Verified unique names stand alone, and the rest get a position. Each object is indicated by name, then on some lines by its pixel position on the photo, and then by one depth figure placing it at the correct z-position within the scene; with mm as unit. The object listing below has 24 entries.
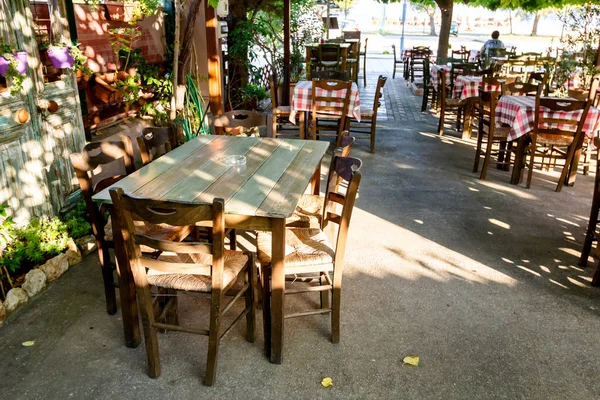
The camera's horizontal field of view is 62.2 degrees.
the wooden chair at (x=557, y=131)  4996
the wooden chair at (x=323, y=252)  2566
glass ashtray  3035
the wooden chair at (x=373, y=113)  6352
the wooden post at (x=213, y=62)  6051
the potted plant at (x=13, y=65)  3039
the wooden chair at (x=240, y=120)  4000
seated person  11389
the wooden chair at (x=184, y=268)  2082
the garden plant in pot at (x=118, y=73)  5238
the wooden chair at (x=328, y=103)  6207
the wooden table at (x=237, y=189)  2363
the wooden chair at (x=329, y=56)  10297
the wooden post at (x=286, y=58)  7797
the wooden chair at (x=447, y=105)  7070
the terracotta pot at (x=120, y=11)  5574
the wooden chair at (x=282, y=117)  6428
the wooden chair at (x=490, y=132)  5441
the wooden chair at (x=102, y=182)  2701
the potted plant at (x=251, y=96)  7922
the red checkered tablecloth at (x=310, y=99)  6293
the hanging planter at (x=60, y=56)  3605
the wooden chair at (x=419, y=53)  11930
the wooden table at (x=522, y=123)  5105
